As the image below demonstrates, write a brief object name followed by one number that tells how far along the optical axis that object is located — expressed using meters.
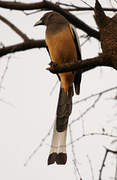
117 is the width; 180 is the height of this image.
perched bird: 7.07
